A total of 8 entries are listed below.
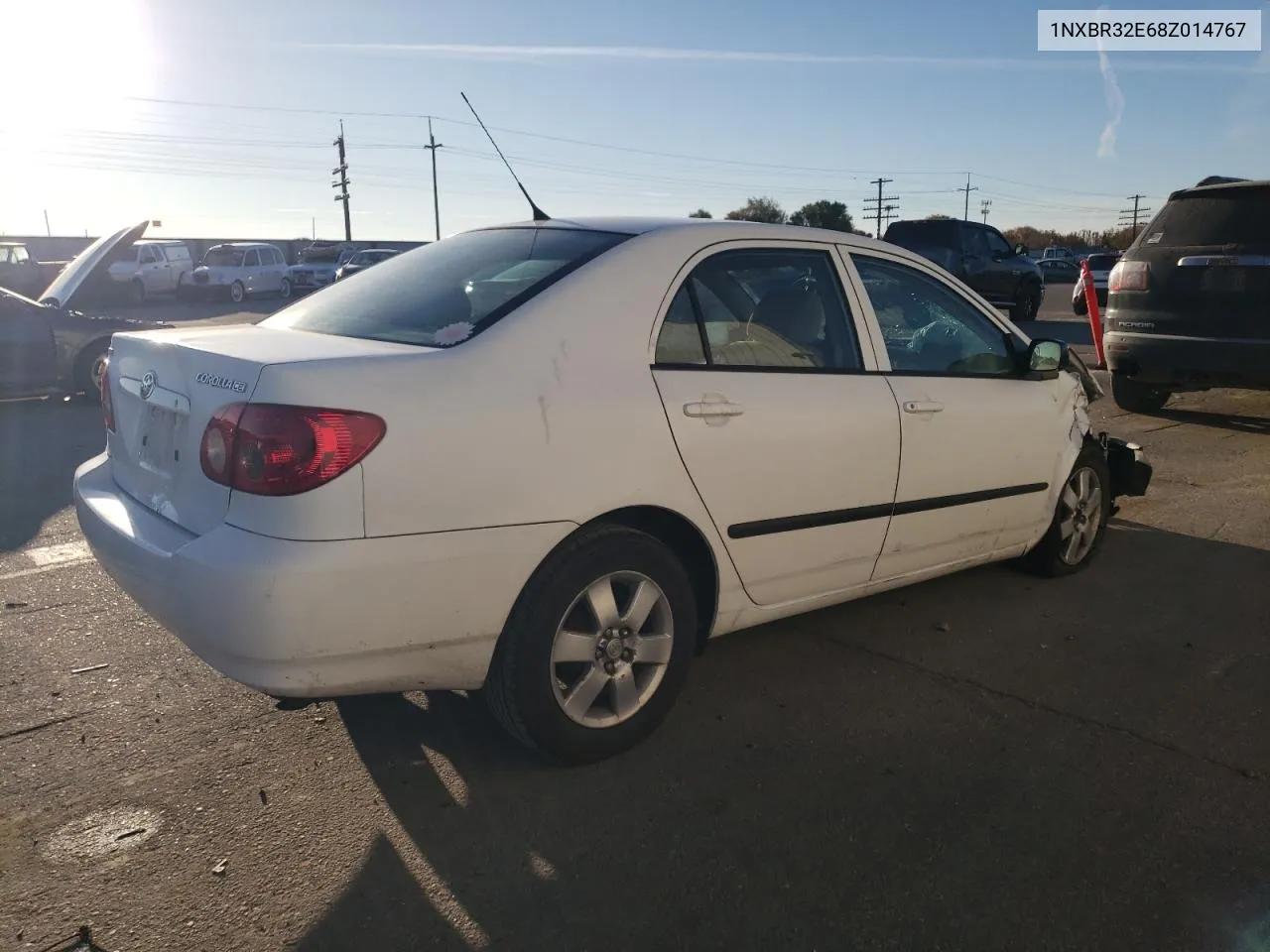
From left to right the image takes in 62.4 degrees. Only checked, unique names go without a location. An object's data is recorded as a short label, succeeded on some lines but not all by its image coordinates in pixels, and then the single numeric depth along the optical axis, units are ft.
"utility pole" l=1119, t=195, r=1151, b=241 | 329.87
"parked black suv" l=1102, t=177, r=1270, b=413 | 25.71
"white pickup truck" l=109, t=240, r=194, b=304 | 97.86
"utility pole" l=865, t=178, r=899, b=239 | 236.06
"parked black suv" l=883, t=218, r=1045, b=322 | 63.52
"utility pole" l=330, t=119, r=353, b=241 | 199.93
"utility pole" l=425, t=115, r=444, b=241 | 191.62
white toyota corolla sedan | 8.55
